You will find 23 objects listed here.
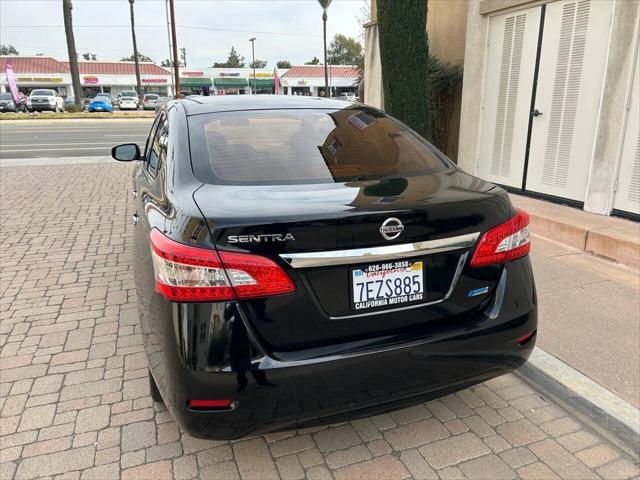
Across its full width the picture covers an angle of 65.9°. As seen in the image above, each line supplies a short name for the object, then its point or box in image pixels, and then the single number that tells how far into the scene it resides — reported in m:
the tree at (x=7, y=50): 109.71
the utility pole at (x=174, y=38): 21.42
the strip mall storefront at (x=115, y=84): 62.08
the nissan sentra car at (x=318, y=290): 1.84
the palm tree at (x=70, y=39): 30.12
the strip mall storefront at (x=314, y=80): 60.41
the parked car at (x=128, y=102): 43.31
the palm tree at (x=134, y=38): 44.02
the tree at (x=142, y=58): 106.75
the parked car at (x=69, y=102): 36.47
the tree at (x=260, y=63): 107.44
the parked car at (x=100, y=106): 36.88
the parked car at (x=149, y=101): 44.53
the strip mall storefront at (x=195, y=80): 64.56
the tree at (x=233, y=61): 110.25
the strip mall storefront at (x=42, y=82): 59.22
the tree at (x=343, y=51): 91.75
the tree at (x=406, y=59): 7.21
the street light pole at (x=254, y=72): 62.06
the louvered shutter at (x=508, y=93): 6.45
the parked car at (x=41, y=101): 36.03
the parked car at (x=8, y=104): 37.34
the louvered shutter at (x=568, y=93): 5.47
